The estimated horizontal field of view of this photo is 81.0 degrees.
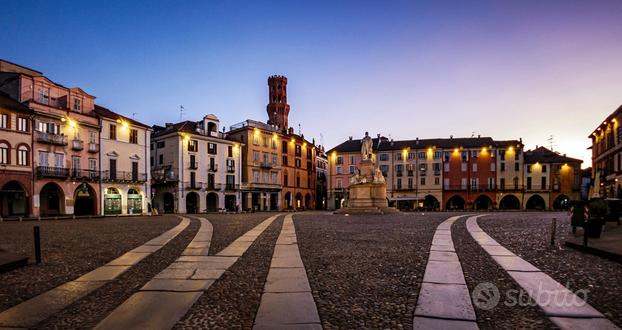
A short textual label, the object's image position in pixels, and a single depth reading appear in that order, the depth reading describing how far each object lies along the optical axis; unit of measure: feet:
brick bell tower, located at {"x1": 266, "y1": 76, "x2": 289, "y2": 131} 303.48
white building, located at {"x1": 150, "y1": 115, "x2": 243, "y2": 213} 162.30
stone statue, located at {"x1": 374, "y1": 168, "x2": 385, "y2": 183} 97.37
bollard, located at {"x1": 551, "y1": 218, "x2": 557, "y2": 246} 31.14
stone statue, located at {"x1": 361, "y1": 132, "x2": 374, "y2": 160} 101.65
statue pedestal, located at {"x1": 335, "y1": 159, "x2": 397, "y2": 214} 96.07
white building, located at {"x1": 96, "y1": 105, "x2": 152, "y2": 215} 131.75
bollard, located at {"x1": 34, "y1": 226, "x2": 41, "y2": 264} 25.07
